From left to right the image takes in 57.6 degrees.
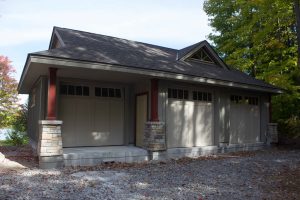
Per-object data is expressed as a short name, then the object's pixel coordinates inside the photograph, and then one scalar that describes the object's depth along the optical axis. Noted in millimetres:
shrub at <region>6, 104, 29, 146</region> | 13508
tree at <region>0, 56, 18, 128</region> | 19578
